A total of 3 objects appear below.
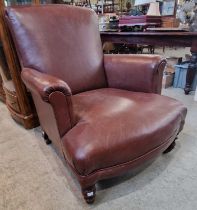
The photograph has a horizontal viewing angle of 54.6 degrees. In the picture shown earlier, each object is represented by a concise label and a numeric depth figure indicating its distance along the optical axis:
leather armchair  0.84
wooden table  1.86
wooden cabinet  1.43
